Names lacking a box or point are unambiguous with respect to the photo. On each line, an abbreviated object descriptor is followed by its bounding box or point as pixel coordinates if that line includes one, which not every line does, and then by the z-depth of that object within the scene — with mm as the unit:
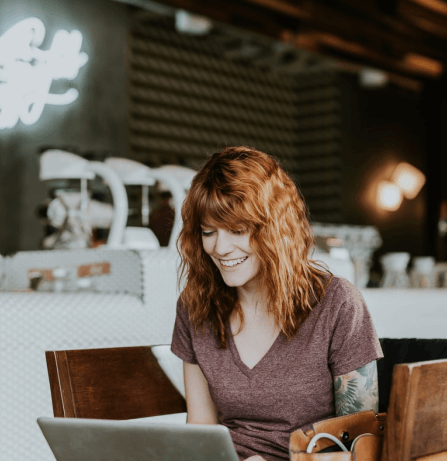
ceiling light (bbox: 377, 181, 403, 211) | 9141
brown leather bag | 1114
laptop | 980
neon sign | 4984
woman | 1403
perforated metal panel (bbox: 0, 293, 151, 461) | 1653
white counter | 2041
